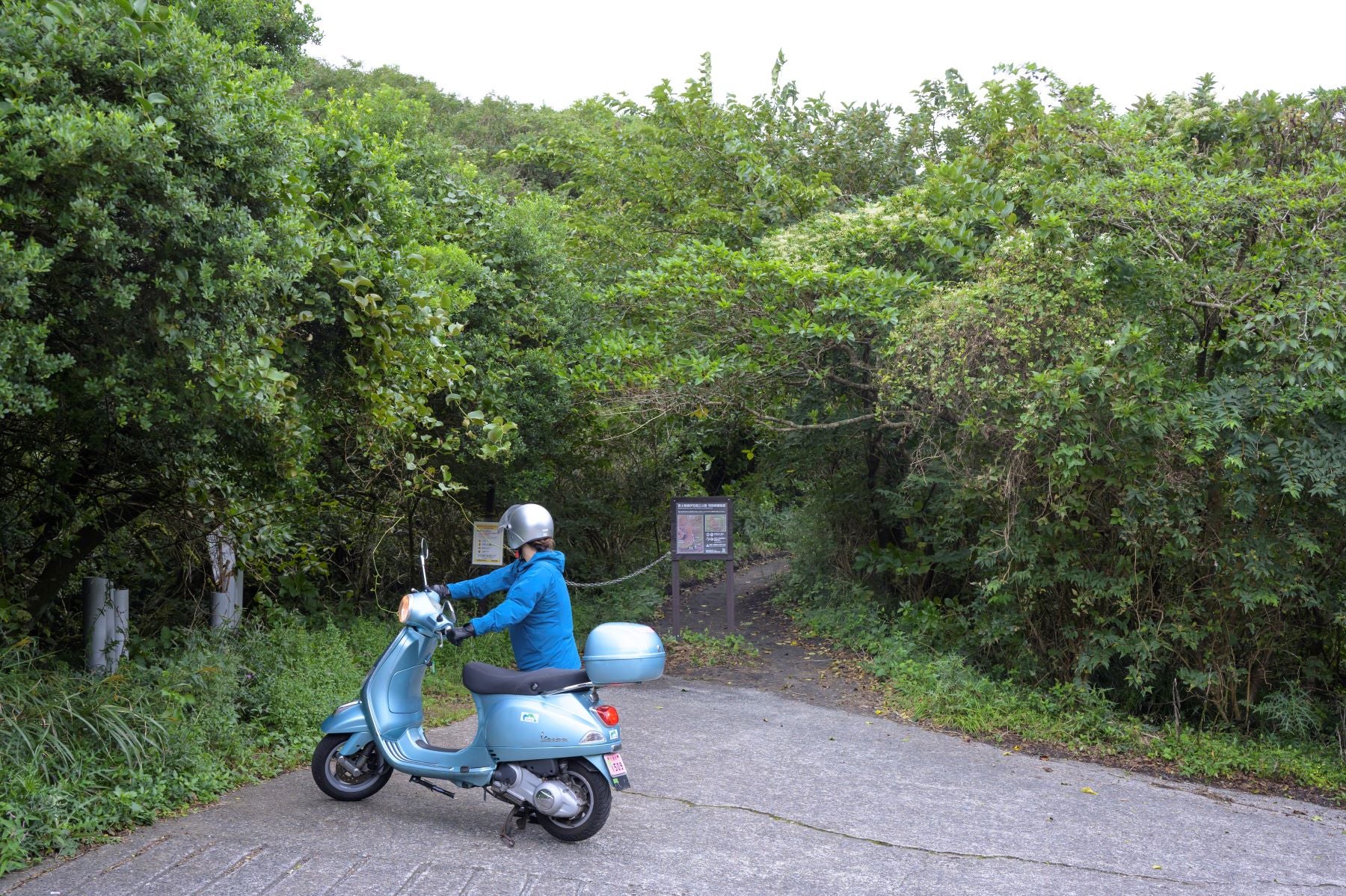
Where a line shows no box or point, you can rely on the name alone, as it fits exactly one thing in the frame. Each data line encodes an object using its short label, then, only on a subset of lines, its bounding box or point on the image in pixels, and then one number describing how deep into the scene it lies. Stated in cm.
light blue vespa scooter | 518
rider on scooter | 547
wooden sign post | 1175
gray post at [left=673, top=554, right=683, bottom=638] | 1184
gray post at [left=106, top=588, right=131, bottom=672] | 722
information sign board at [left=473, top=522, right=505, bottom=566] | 1065
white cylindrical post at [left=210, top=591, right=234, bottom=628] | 858
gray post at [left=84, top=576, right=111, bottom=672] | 710
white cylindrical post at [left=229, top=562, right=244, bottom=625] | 876
